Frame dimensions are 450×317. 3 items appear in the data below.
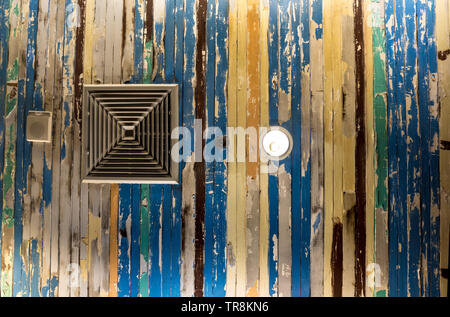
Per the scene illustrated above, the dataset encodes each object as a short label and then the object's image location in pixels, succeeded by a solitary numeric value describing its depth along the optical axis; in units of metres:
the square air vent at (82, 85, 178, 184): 1.83
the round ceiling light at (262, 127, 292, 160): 1.75
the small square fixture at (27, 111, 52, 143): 1.82
